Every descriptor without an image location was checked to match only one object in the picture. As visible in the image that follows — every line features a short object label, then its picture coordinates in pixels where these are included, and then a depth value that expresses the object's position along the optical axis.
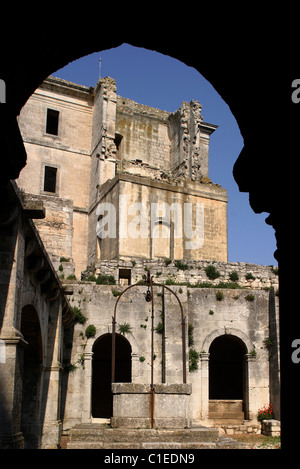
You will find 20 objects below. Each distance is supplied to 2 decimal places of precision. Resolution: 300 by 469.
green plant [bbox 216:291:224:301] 18.34
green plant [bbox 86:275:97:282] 19.50
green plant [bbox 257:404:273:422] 17.41
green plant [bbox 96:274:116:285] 19.41
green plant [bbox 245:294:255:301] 18.53
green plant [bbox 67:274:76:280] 18.72
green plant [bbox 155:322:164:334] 17.56
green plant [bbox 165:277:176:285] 18.71
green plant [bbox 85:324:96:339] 17.20
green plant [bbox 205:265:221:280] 21.44
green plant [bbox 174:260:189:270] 21.19
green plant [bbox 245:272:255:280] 21.80
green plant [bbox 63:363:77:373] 16.81
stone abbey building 11.98
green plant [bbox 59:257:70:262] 19.34
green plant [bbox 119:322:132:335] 17.36
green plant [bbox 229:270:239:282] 21.59
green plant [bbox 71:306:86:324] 17.30
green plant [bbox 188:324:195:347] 17.83
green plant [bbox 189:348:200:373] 17.53
